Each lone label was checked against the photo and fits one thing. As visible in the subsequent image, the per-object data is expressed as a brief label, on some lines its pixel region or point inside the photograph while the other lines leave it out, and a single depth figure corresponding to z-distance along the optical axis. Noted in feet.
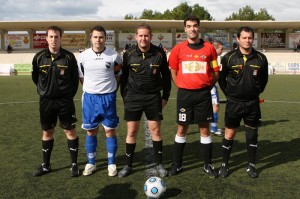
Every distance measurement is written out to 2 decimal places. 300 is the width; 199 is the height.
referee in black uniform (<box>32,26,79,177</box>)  14.34
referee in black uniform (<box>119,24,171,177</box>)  14.60
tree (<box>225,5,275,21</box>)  260.83
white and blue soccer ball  12.17
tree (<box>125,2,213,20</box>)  229.04
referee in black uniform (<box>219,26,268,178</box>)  14.44
